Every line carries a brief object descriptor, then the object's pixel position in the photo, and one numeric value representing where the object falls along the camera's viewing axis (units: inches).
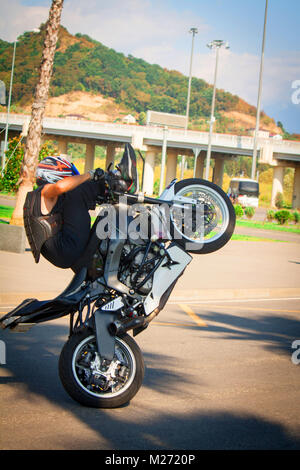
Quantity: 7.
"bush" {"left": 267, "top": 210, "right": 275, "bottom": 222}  1521.9
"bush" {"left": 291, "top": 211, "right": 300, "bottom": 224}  1488.7
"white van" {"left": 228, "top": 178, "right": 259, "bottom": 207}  2151.8
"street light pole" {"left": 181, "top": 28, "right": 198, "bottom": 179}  3417.8
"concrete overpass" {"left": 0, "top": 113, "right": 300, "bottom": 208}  2498.8
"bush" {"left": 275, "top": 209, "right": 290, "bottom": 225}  1435.8
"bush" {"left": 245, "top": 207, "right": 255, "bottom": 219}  1507.1
